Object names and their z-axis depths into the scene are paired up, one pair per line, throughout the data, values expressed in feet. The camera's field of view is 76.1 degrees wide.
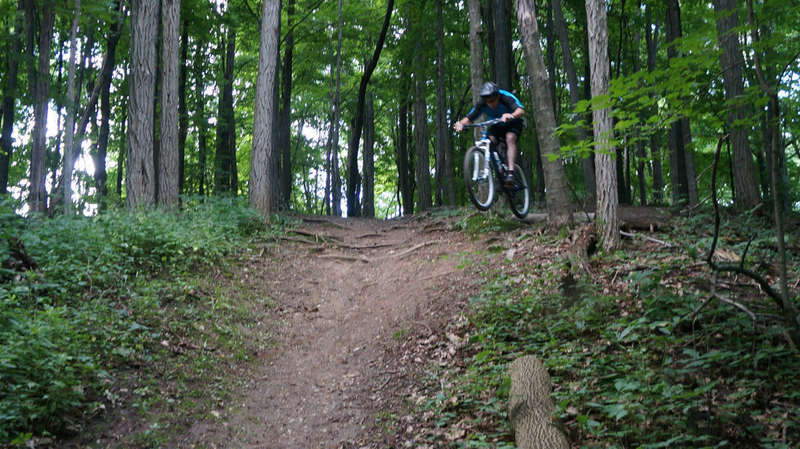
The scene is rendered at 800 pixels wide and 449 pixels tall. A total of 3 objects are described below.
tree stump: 12.02
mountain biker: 25.99
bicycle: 25.91
